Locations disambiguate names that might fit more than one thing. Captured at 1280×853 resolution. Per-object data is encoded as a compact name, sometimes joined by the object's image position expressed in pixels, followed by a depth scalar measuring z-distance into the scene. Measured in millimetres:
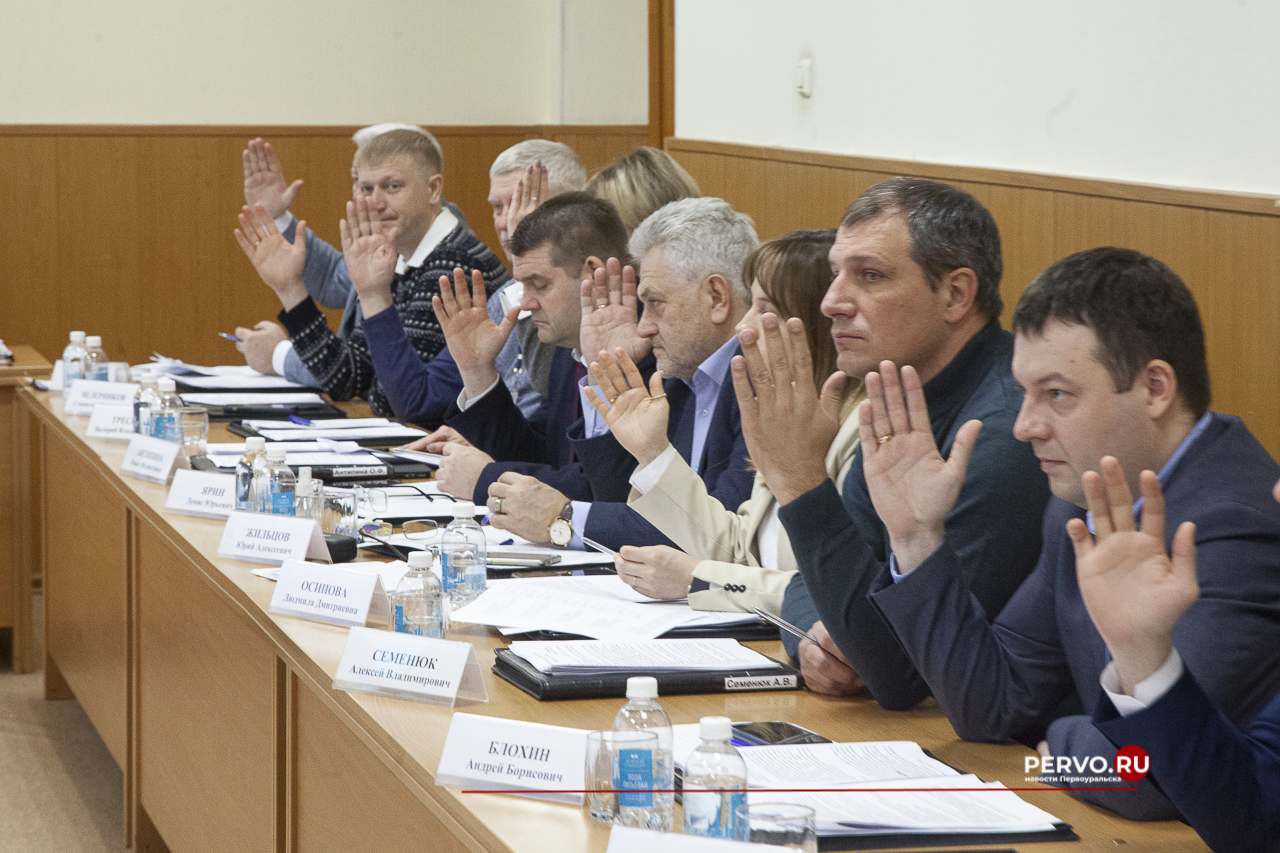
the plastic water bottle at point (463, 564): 4270
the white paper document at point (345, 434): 6738
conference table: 2865
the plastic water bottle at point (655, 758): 2537
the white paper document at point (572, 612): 3781
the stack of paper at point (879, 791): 2578
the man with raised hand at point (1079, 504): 2732
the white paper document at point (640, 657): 3406
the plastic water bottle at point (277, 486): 5094
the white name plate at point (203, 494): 5199
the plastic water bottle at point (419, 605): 3719
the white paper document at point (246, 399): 7699
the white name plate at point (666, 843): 2215
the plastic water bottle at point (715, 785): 2395
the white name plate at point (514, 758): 2693
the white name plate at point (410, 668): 3287
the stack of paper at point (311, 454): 6008
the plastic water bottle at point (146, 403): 6559
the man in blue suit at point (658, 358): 4965
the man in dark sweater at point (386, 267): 7578
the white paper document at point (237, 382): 8234
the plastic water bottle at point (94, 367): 8125
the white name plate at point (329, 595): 3896
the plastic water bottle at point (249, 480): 5164
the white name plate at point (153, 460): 5793
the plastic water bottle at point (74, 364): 8133
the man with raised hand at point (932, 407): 3375
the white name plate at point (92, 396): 7328
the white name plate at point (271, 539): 4559
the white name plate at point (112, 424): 6738
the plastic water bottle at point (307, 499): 4957
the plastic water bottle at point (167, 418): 6340
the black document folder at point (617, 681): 3320
